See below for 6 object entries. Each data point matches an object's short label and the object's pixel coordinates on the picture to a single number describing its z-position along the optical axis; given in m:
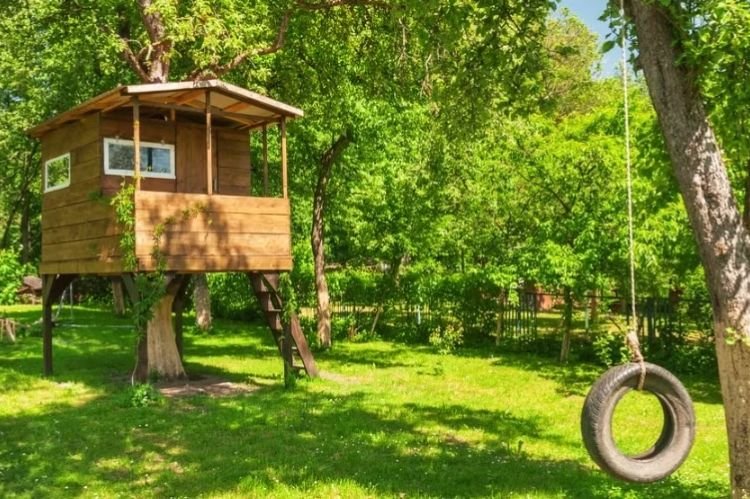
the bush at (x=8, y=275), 18.41
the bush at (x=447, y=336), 18.58
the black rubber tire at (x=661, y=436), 4.81
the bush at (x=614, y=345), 15.30
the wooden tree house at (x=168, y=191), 11.55
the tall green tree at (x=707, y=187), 4.91
